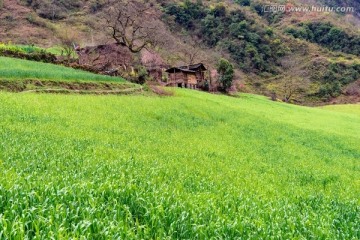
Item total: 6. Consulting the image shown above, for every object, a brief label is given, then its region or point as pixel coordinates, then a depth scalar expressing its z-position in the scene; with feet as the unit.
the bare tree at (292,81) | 341.21
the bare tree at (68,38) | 225.15
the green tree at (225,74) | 230.89
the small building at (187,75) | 244.01
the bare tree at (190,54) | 309.59
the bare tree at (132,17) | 200.95
